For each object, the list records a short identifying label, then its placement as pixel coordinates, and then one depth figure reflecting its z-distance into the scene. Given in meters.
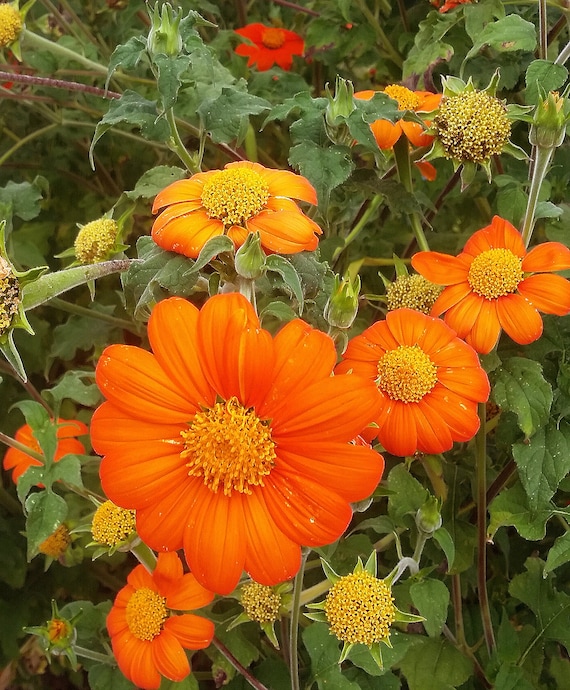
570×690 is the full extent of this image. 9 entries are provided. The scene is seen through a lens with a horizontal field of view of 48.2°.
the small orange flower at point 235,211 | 0.52
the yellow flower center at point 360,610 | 0.59
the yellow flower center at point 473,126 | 0.65
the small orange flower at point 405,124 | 0.73
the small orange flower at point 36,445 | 0.95
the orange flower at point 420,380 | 0.61
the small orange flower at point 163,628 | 0.69
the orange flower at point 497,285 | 0.64
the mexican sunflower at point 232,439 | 0.47
